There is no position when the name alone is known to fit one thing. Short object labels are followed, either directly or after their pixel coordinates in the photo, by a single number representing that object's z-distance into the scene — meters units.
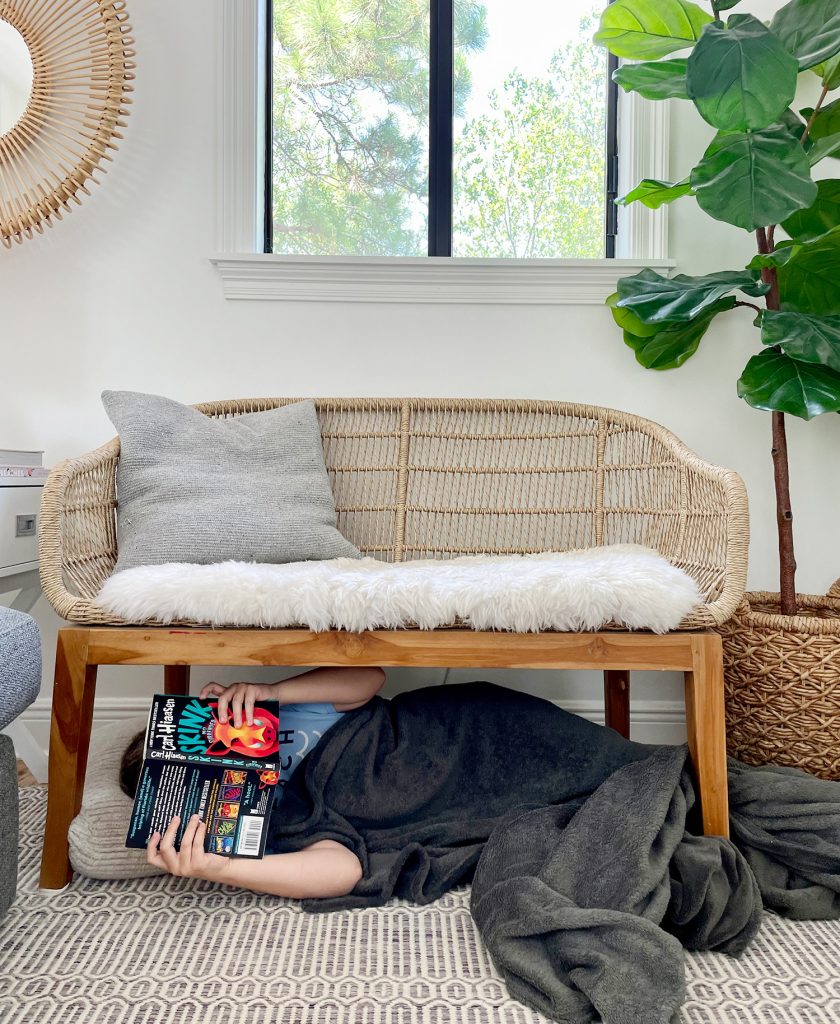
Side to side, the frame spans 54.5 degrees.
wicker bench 1.22
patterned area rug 0.93
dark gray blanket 0.93
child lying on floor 1.13
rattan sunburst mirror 1.83
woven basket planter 1.45
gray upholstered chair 0.98
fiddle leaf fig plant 1.35
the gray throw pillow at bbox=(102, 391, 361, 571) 1.45
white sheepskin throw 1.20
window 2.09
